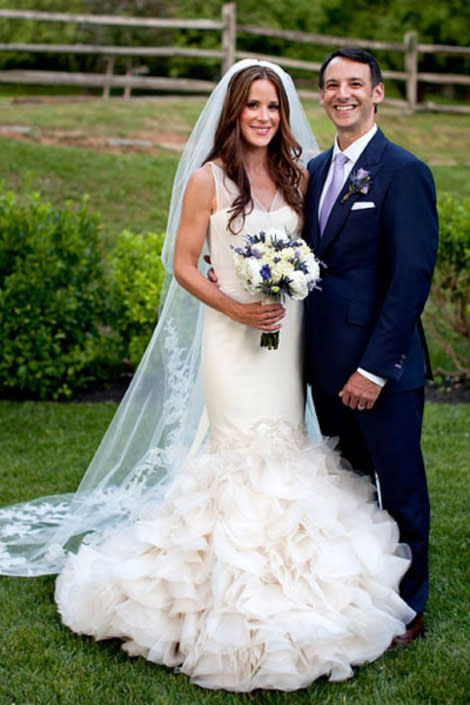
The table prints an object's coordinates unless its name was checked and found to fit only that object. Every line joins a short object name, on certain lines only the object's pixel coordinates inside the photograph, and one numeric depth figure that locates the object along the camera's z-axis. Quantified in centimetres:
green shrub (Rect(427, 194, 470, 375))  770
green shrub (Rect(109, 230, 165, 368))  773
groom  350
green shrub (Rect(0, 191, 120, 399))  734
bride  343
